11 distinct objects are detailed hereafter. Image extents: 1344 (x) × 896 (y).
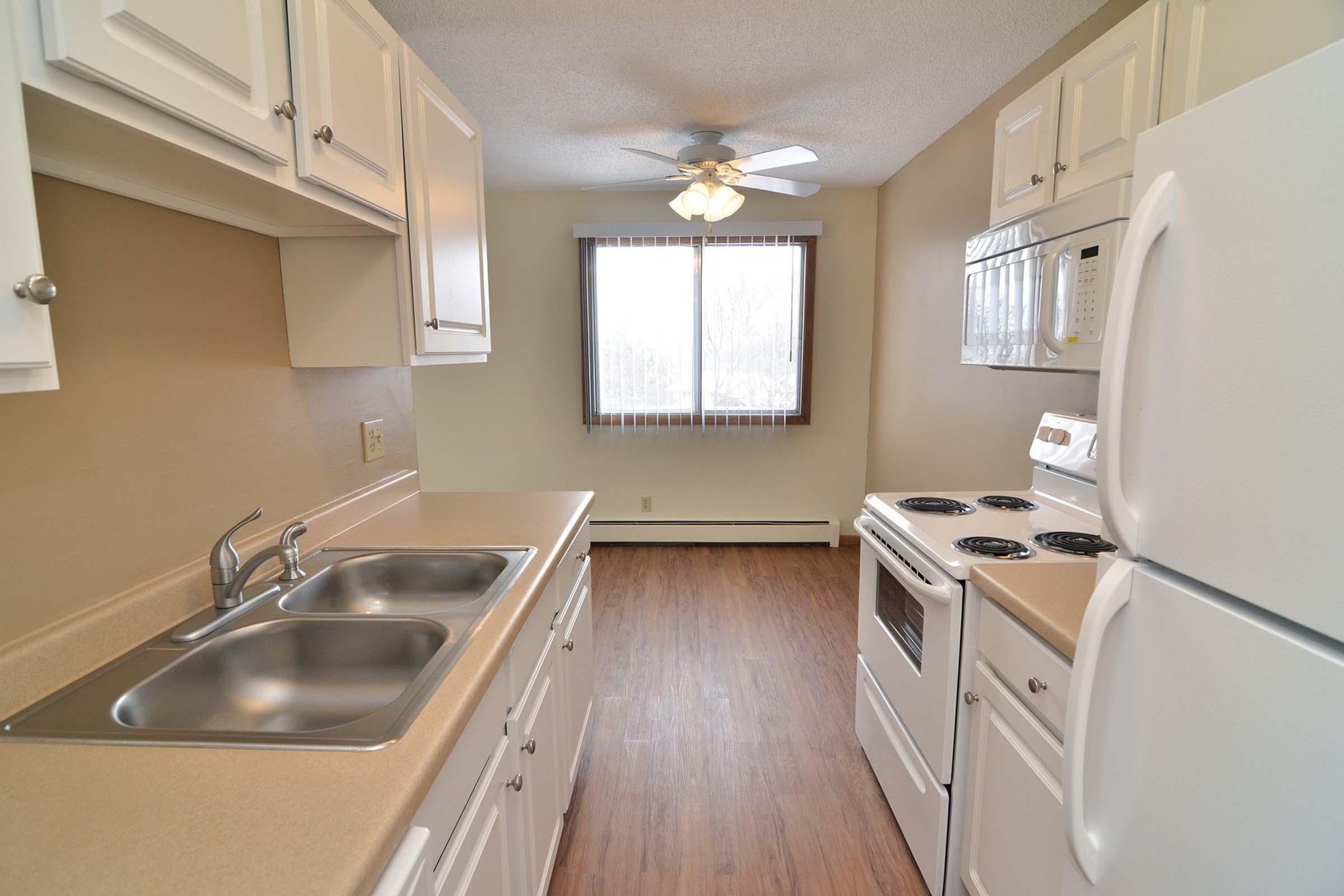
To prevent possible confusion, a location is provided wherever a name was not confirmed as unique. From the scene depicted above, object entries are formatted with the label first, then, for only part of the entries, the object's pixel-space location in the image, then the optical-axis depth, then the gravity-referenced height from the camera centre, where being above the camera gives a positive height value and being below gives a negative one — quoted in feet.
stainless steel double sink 2.86 -1.56
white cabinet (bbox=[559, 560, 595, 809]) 6.10 -3.00
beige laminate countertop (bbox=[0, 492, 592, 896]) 2.10 -1.56
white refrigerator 1.90 -0.48
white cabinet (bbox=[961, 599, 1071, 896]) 3.95 -2.64
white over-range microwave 4.77 +0.78
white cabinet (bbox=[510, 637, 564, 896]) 4.55 -3.00
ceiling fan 9.59 +3.04
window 14.33 +1.06
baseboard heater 15.25 -3.59
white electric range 5.16 -1.96
